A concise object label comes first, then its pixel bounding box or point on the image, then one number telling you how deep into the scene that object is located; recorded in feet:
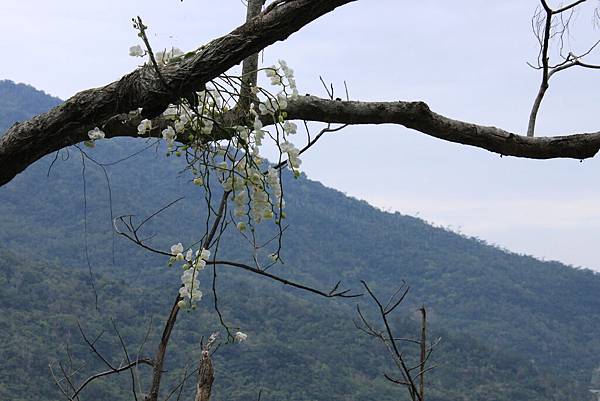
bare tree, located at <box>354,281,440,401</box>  34.42
